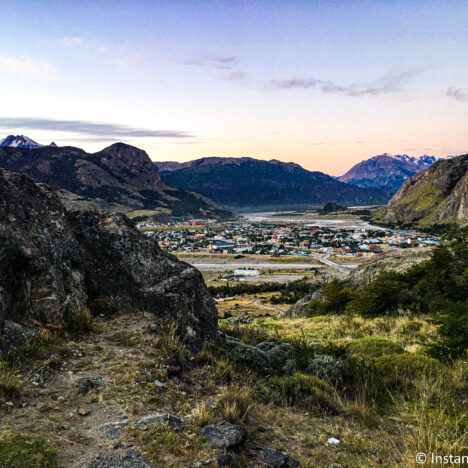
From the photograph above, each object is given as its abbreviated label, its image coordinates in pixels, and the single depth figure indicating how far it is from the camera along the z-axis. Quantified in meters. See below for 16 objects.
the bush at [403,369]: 6.55
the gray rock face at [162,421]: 4.27
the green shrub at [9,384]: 4.46
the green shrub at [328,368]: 6.86
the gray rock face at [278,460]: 3.98
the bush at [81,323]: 6.79
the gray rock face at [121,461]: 3.58
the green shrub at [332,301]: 24.53
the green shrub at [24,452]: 3.35
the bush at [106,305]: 8.01
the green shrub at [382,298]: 19.70
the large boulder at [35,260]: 6.23
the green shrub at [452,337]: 8.36
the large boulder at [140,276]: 8.02
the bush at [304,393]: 5.75
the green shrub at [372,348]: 8.74
